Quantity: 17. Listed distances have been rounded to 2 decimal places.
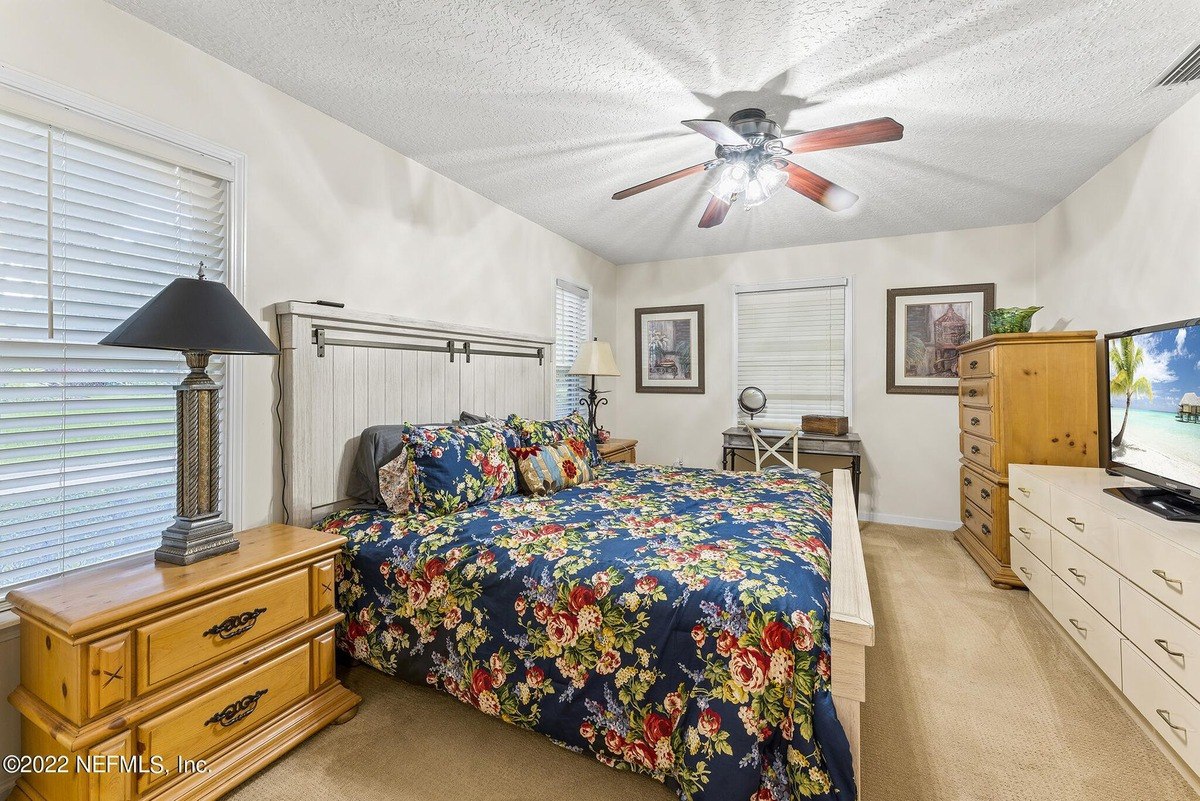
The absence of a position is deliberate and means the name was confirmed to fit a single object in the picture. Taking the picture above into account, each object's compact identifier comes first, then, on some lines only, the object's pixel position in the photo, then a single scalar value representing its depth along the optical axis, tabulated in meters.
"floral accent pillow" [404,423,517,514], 2.31
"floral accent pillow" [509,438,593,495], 2.71
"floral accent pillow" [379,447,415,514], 2.34
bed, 1.39
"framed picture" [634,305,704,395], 5.19
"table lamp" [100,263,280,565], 1.61
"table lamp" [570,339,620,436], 4.11
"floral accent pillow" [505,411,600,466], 2.96
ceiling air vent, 2.03
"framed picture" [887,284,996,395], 4.25
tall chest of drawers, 3.10
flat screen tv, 1.97
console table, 4.27
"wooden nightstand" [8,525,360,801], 1.34
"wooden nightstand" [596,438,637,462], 4.06
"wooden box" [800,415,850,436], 4.37
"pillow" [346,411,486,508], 2.51
